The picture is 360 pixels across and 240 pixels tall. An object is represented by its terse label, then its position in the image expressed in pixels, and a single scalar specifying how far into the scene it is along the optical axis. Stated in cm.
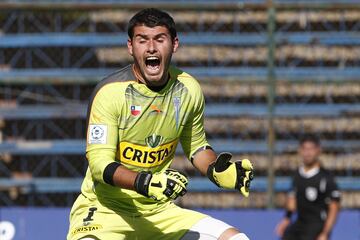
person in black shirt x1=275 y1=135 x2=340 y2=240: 2087
